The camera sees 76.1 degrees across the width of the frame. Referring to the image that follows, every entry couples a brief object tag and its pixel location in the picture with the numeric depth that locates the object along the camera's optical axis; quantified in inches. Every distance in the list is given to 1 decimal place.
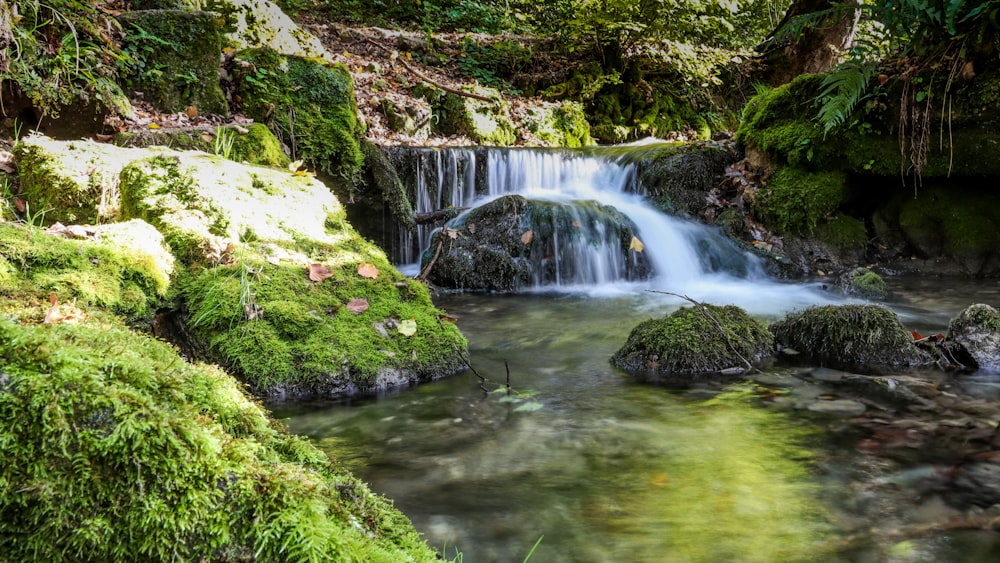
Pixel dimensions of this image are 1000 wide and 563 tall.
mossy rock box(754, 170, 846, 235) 339.0
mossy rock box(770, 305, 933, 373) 173.0
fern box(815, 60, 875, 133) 297.3
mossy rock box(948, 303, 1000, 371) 167.9
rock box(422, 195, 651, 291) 307.1
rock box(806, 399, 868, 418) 140.5
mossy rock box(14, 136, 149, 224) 165.5
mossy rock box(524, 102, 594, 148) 517.0
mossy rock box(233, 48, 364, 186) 296.8
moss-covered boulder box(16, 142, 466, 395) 144.8
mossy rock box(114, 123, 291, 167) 222.1
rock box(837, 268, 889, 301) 273.9
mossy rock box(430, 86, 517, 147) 472.7
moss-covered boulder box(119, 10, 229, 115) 277.0
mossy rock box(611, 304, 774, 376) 169.8
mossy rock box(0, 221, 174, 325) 114.2
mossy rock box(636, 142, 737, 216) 383.9
